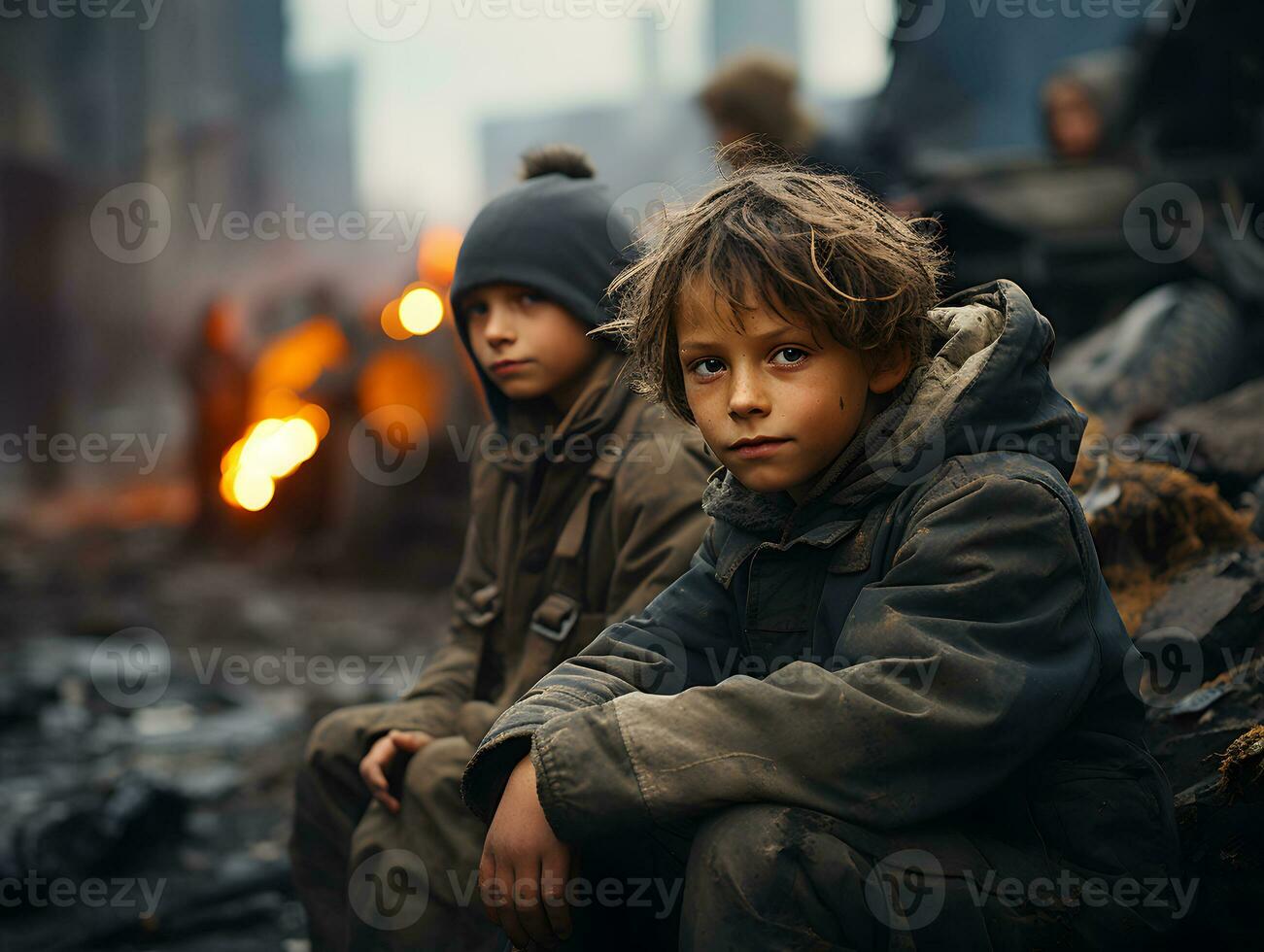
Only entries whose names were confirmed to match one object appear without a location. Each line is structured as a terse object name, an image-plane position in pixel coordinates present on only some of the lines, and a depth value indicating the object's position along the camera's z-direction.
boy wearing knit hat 2.41
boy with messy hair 1.55
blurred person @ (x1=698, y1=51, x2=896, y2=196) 6.83
